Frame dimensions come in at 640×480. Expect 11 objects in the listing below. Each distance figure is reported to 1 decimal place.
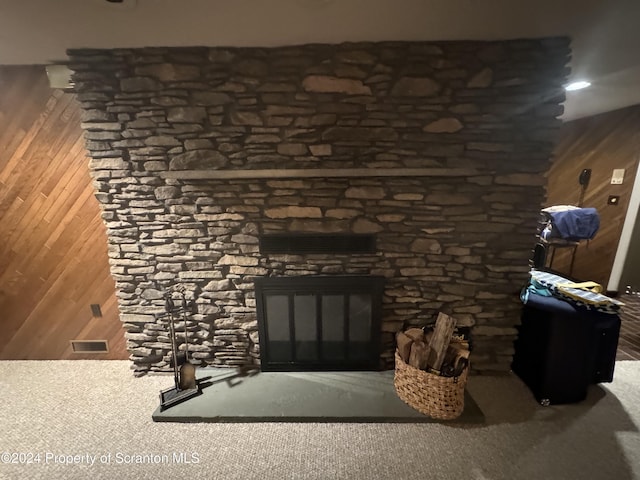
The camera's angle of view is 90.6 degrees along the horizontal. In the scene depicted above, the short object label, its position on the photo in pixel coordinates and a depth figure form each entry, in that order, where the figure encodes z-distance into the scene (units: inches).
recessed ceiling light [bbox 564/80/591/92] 106.0
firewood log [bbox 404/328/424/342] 86.2
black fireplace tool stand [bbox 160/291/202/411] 85.7
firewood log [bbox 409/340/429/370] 81.7
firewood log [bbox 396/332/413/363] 84.7
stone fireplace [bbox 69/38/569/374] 80.7
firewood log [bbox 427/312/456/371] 79.6
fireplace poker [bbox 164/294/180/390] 86.7
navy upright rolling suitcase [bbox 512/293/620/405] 81.3
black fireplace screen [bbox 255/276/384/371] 92.6
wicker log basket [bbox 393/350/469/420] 77.9
